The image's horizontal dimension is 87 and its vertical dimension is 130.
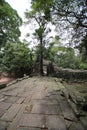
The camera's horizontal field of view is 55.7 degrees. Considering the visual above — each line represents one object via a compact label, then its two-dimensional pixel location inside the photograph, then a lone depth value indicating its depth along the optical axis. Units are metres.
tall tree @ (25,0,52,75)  11.35
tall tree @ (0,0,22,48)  11.62
